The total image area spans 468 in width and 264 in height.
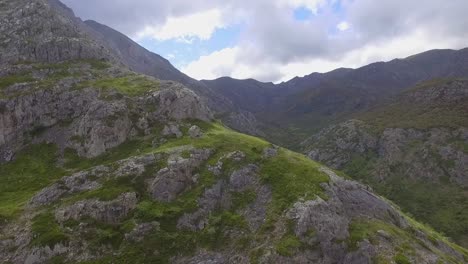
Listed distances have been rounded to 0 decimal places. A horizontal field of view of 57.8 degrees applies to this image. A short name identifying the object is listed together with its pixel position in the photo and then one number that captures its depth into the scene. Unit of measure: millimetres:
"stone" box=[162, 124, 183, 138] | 74625
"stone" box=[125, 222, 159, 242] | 50312
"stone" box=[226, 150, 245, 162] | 63984
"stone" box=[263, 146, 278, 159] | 65250
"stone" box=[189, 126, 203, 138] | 73750
